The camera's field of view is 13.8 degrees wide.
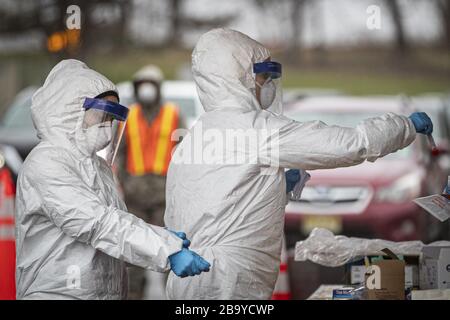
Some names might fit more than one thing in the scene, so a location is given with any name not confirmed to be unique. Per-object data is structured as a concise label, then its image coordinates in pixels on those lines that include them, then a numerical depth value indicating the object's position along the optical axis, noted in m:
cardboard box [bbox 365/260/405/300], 8.28
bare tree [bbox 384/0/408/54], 17.50
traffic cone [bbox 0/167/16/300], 11.55
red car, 14.61
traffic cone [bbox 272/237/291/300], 11.18
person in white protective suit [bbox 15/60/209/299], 7.46
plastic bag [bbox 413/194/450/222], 8.62
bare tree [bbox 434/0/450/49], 18.13
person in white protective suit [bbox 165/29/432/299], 7.80
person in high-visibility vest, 13.70
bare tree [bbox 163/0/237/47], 18.81
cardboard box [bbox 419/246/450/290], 8.77
